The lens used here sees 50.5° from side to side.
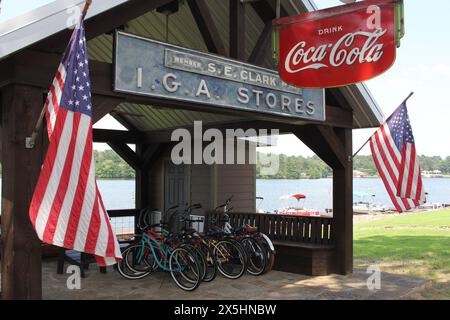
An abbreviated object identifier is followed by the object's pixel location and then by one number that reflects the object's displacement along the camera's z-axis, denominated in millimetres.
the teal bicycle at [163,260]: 7348
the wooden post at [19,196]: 4621
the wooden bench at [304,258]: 8703
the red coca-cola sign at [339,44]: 5961
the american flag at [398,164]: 8125
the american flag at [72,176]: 4184
